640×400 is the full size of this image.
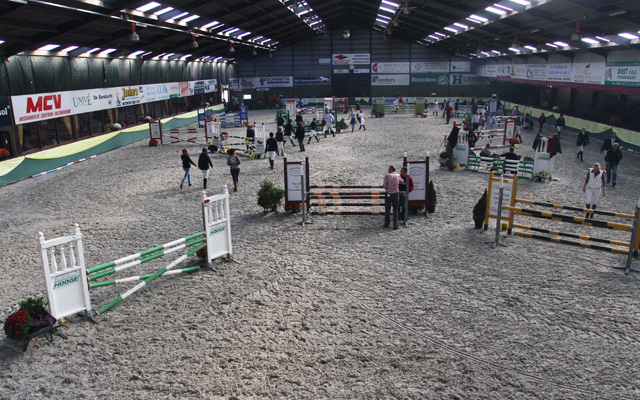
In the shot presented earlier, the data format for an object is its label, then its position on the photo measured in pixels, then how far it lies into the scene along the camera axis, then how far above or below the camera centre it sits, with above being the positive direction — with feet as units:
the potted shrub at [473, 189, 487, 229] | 40.19 -9.57
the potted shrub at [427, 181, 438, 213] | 44.96 -9.54
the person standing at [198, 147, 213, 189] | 54.68 -6.76
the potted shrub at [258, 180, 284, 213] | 45.14 -9.01
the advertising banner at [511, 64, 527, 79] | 124.53 +7.89
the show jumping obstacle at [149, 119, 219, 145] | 89.30 -5.79
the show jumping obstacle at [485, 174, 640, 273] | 31.95 -9.39
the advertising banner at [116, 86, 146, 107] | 95.22 +2.22
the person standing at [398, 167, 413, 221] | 42.25 -8.10
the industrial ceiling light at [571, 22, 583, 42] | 65.64 +8.95
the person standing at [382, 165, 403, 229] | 40.91 -8.01
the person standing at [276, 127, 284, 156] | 72.99 -5.96
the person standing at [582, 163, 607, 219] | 41.32 -7.85
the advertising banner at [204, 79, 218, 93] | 149.38 +6.23
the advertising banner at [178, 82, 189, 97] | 127.52 +4.41
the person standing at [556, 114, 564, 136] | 91.35 -4.76
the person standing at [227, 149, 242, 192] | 53.31 -6.74
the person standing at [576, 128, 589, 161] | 70.09 -6.48
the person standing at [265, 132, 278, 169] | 65.92 -6.17
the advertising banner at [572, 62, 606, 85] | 83.97 +4.93
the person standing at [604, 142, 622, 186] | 53.06 -7.15
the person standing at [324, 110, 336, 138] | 98.63 -4.15
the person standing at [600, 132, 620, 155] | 62.59 -6.23
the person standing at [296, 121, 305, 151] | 77.93 -5.03
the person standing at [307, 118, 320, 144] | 89.58 -5.10
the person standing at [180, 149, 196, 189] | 54.85 -6.63
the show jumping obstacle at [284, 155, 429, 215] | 44.14 -8.53
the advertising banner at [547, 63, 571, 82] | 98.73 +5.88
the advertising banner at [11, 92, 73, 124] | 65.26 +0.12
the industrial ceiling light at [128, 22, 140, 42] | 61.26 +9.02
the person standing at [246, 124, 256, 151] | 77.06 -5.69
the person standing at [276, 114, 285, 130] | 104.83 -3.77
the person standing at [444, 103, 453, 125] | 121.94 -2.71
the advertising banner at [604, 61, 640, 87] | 72.26 +4.03
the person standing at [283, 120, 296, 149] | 87.86 -4.93
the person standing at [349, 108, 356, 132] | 106.76 -4.14
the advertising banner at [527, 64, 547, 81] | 111.24 +6.81
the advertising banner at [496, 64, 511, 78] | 138.58 +9.06
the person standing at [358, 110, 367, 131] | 107.04 -3.94
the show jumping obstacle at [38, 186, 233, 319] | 24.48 -9.58
